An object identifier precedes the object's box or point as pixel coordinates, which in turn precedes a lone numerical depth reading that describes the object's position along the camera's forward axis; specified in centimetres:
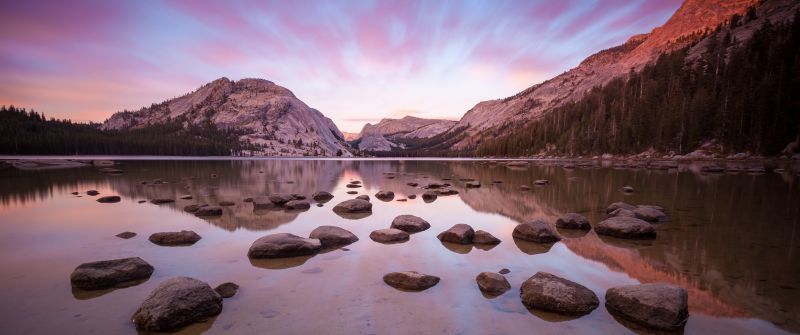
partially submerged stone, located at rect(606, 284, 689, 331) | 748
